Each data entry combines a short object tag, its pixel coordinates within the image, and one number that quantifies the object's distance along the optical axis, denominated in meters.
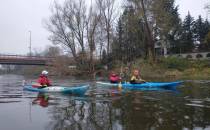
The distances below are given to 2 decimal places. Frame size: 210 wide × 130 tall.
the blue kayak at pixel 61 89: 9.55
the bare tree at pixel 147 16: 21.90
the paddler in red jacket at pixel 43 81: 10.82
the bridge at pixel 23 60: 30.83
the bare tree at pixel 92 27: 25.85
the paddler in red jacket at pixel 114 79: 13.20
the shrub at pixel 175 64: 22.93
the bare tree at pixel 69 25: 25.83
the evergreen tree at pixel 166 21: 22.20
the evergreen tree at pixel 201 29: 32.11
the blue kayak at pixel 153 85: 11.39
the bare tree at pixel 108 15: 26.96
